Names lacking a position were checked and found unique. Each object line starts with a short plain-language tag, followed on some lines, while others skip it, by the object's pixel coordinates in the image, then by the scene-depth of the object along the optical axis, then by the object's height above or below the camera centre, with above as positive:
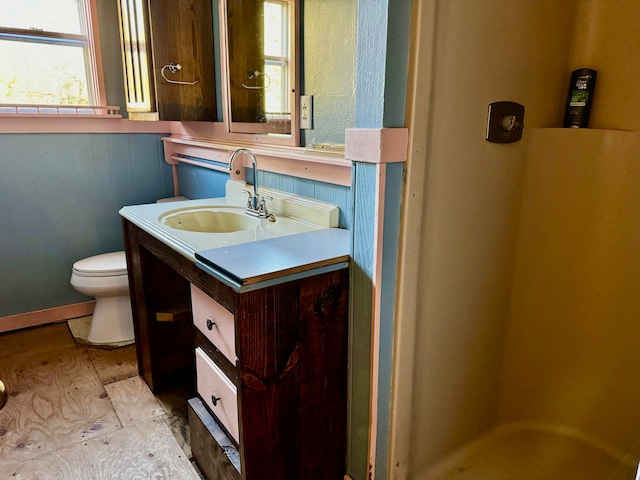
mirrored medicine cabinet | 1.62 +0.23
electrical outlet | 1.56 +0.03
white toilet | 2.14 -0.82
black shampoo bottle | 1.18 +0.07
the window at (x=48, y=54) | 2.23 +0.32
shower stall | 1.04 -0.28
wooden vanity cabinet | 1.03 -0.62
